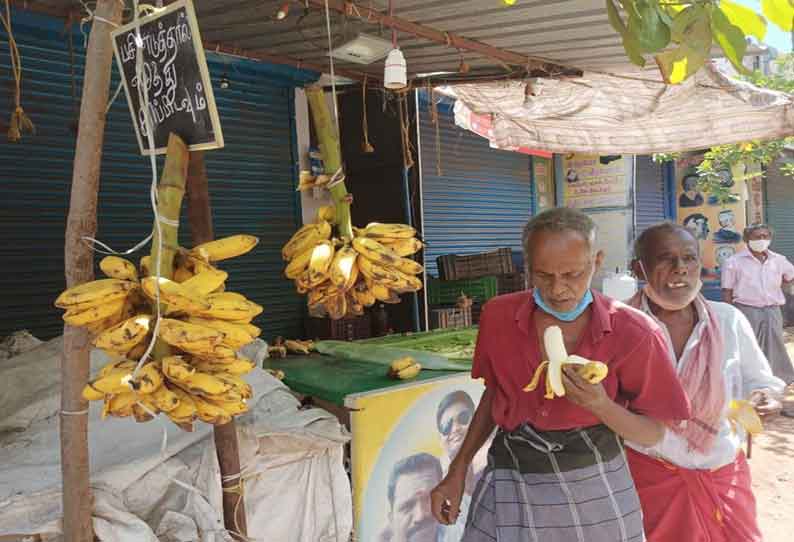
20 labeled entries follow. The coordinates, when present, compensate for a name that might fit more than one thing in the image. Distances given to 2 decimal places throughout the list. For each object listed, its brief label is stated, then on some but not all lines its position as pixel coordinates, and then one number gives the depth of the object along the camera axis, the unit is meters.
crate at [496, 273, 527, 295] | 7.36
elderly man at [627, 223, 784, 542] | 2.56
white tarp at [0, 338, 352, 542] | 2.08
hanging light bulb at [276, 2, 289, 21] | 3.17
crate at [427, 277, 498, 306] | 6.95
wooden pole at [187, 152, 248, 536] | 1.90
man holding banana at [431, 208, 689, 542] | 2.11
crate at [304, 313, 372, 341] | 5.53
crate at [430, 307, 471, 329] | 6.36
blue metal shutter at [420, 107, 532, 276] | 8.41
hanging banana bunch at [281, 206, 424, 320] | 1.96
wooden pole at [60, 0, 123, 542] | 1.54
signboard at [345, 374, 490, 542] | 3.01
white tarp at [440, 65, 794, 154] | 5.98
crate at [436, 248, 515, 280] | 7.02
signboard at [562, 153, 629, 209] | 8.45
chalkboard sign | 1.58
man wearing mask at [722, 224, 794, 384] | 7.21
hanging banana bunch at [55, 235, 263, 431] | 1.45
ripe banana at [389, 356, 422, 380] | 3.25
